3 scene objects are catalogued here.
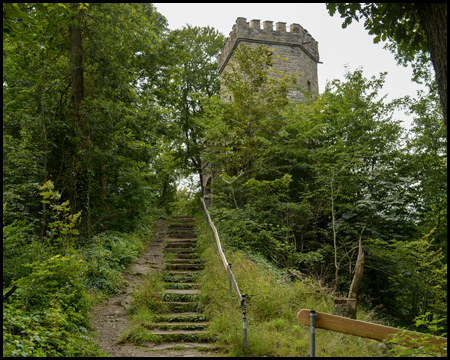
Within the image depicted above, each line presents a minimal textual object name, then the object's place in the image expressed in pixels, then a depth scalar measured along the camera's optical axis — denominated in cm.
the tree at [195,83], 1947
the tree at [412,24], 346
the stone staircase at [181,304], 616
